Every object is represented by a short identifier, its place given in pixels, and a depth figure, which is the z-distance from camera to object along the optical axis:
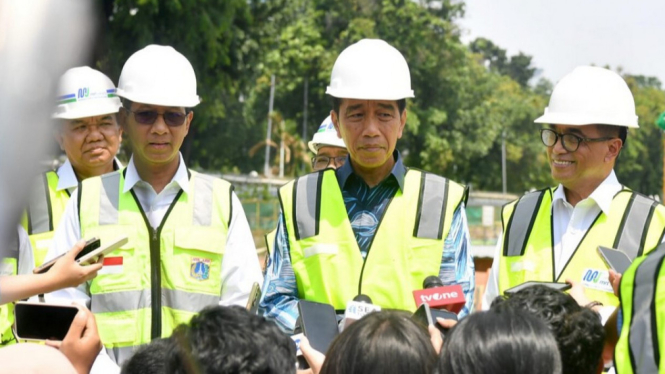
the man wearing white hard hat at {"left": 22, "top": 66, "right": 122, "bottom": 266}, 4.71
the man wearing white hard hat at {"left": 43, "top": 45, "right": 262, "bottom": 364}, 3.77
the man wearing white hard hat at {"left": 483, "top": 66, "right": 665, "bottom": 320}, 3.86
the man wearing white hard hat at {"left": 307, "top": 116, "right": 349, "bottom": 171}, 6.34
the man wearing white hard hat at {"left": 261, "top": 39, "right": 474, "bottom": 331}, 3.68
